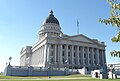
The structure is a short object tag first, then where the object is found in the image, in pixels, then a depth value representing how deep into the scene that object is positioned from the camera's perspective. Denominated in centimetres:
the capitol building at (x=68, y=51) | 9288
